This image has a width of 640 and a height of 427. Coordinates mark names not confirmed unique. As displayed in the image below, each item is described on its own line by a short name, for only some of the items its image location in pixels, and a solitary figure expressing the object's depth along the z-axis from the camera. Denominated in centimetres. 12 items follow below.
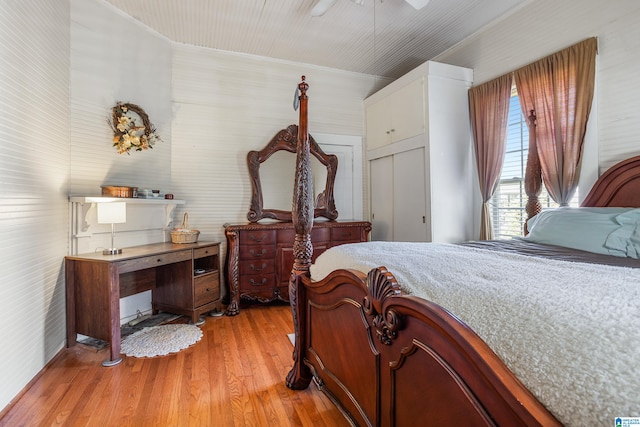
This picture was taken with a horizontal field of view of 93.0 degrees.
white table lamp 243
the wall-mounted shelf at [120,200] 247
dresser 329
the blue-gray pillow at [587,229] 163
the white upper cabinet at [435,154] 322
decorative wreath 289
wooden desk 229
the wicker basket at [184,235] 319
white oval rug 239
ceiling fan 247
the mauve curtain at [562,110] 234
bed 52
